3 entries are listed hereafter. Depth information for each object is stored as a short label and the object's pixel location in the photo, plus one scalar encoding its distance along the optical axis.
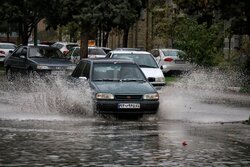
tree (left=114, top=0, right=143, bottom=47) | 38.16
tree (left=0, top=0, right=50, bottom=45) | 49.19
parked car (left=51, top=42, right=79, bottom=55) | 52.22
